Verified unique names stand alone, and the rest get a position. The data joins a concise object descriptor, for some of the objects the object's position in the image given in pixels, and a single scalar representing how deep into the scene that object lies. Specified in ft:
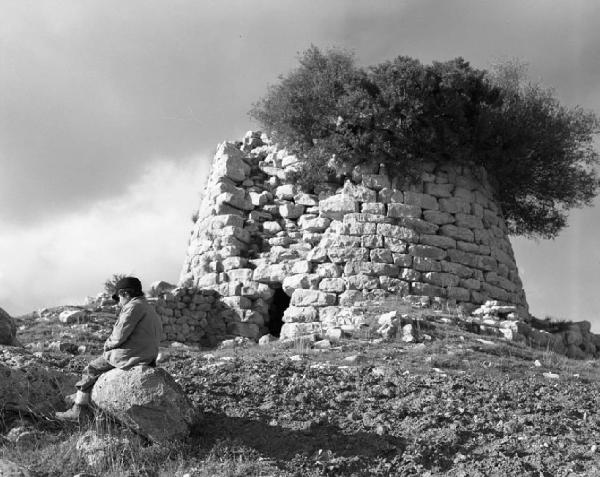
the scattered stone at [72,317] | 39.97
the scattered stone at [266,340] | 37.93
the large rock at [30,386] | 21.25
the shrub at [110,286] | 45.91
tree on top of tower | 44.47
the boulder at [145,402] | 19.88
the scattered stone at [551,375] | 29.63
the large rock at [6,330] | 25.59
